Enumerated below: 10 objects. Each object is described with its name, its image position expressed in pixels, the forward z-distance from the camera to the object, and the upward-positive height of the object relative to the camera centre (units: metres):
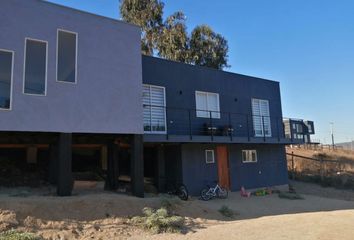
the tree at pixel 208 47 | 36.91 +11.74
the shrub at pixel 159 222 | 12.01 -1.39
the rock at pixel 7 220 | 10.56 -1.05
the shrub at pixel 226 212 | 14.93 -1.43
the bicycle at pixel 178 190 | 17.56 -0.66
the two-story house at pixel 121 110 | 13.30 +2.76
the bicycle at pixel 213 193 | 18.45 -0.87
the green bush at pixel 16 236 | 9.60 -1.34
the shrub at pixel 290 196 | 20.80 -1.28
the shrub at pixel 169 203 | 14.12 -0.97
